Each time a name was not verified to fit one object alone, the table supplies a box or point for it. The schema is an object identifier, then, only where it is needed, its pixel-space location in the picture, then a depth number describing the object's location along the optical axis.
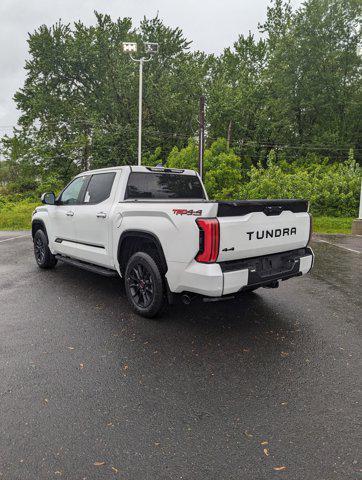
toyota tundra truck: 3.70
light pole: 21.67
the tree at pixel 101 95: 36.72
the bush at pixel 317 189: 19.50
